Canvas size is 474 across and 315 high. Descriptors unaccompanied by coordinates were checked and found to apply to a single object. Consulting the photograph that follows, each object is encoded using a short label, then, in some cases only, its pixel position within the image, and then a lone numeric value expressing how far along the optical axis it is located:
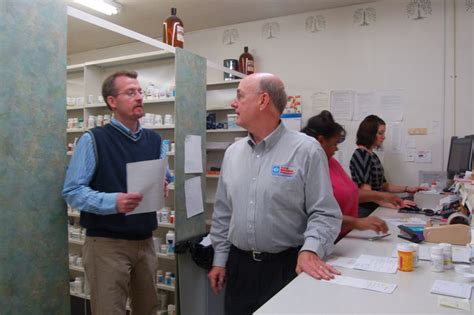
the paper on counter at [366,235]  2.05
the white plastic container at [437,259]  1.50
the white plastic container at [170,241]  2.78
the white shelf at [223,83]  4.09
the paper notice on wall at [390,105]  3.85
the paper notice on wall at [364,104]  3.97
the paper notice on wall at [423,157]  3.75
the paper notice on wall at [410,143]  3.80
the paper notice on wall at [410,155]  3.81
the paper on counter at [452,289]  1.25
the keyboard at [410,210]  2.90
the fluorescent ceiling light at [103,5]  3.59
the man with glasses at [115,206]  1.73
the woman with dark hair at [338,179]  1.94
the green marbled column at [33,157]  1.52
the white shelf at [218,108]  4.25
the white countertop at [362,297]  1.12
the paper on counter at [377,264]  1.50
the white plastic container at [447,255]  1.52
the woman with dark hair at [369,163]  3.27
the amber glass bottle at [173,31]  2.85
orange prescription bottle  1.48
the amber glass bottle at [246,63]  4.35
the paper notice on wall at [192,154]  2.81
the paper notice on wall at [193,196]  2.84
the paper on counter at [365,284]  1.28
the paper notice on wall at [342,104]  4.06
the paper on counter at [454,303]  1.15
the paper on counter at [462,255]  1.64
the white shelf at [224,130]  4.08
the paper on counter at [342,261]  1.54
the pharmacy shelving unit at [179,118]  2.74
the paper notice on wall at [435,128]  3.70
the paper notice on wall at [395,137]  3.86
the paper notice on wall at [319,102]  4.17
